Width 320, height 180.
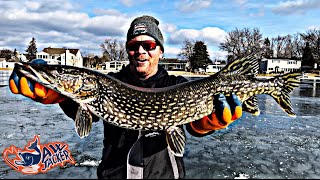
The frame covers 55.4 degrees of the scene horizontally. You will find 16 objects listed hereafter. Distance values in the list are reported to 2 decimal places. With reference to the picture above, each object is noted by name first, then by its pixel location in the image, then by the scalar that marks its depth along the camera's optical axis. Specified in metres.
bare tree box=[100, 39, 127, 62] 73.81
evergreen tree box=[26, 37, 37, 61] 83.06
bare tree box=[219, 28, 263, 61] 55.62
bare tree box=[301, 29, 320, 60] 59.27
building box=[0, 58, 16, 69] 59.95
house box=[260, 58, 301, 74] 62.72
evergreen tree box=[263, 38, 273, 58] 69.12
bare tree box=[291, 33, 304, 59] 72.03
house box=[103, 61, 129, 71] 63.64
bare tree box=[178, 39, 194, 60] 66.00
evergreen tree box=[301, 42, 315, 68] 63.94
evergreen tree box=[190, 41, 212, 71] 59.22
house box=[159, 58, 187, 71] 69.99
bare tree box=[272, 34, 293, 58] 76.19
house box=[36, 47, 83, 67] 61.47
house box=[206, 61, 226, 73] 64.07
